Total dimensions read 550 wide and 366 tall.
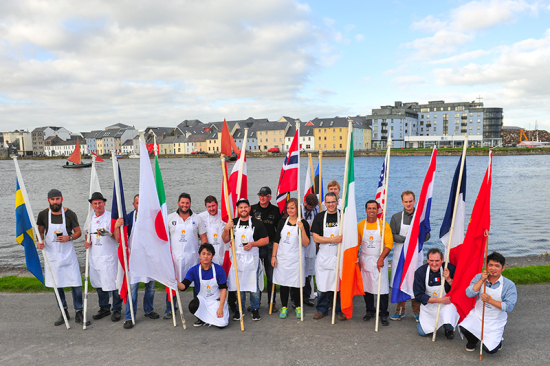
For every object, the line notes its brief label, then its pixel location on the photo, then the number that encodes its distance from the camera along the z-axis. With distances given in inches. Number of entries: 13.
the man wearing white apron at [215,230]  294.4
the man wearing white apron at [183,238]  282.7
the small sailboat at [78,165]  3542.3
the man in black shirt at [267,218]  300.7
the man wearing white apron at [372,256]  268.2
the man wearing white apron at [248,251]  276.4
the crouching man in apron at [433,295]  239.0
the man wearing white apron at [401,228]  276.4
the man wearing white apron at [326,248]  275.0
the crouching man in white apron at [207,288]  262.8
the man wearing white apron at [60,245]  277.4
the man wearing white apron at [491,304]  215.9
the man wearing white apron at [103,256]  277.0
